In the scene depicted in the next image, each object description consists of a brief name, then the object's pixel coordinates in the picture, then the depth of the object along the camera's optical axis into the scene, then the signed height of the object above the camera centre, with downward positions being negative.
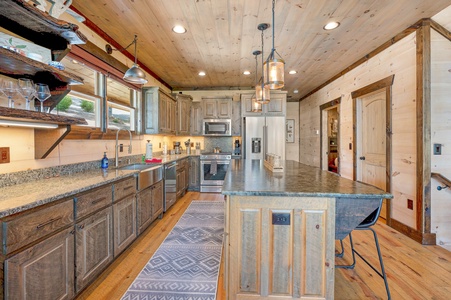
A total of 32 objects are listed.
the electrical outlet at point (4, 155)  1.59 -0.06
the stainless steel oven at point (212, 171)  5.08 -0.56
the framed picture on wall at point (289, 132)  7.12 +0.54
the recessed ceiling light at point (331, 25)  2.65 +1.56
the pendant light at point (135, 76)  2.50 +0.85
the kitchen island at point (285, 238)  1.48 -0.63
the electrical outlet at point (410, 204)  2.75 -0.72
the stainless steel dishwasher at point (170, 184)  3.53 -0.63
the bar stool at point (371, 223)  1.58 -0.57
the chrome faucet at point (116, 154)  2.88 -0.09
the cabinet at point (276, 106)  5.12 +1.02
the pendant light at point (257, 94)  2.71 +0.70
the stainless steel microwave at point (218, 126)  5.46 +0.57
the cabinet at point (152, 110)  3.97 +0.71
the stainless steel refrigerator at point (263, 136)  5.08 +0.29
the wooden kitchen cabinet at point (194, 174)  5.20 -0.64
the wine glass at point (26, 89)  1.48 +0.41
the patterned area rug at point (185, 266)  1.76 -1.18
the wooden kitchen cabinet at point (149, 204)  2.62 -0.78
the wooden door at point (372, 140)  3.40 +0.14
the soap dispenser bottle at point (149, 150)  3.77 -0.05
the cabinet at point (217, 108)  5.50 +1.04
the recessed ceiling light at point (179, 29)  2.74 +1.56
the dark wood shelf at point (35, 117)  1.26 +0.21
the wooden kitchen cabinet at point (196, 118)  5.64 +0.80
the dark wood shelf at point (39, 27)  1.39 +0.90
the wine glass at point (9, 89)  1.39 +0.39
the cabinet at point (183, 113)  5.10 +0.86
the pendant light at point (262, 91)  2.63 +0.72
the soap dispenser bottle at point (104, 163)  2.74 -0.20
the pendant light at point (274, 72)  1.88 +0.68
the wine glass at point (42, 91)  1.58 +0.42
